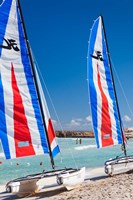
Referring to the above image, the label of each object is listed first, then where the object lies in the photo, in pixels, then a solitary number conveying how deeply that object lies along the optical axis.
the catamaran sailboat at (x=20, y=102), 12.12
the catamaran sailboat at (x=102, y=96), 16.44
